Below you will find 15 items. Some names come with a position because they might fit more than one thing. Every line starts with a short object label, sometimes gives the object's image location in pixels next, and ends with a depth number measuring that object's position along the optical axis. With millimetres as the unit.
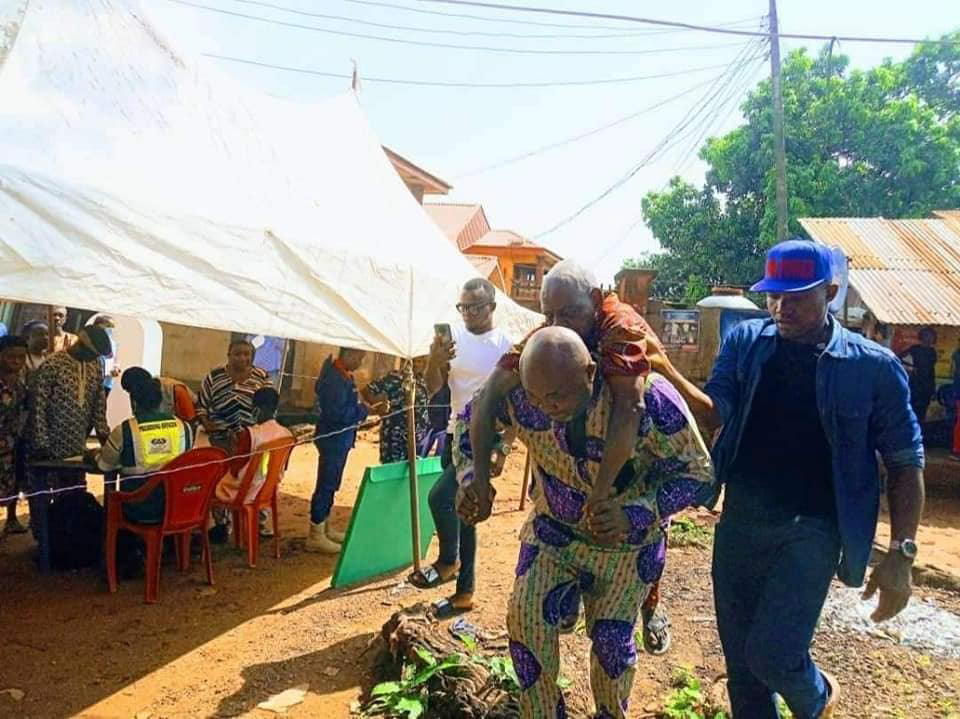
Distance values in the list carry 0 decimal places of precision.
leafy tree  15016
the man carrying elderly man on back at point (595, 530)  2189
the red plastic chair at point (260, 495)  4898
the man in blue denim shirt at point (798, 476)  2191
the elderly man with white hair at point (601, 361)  2105
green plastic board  4465
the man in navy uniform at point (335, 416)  5234
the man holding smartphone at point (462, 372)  3971
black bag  4789
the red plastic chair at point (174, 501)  4270
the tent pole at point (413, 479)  4480
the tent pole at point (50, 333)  7004
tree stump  2941
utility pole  11930
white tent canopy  3242
